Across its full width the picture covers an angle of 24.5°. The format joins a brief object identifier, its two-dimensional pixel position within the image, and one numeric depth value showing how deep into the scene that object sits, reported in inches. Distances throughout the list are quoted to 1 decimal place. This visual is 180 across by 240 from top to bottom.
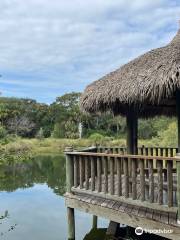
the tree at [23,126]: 2138.4
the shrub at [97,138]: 1645.5
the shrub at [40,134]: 2071.1
